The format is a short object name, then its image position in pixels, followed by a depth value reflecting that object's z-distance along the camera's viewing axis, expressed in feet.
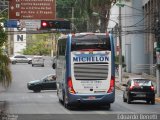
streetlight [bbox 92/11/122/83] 200.07
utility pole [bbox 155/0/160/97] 152.42
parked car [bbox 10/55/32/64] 348.30
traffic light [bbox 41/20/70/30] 150.71
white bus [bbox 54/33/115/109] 106.22
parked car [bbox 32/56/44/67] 317.83
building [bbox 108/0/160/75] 236.02
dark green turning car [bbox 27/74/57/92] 182.39
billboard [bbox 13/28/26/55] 569.35
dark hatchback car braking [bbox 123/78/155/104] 126.52
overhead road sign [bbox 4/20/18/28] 148.41
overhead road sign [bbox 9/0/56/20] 104.88
